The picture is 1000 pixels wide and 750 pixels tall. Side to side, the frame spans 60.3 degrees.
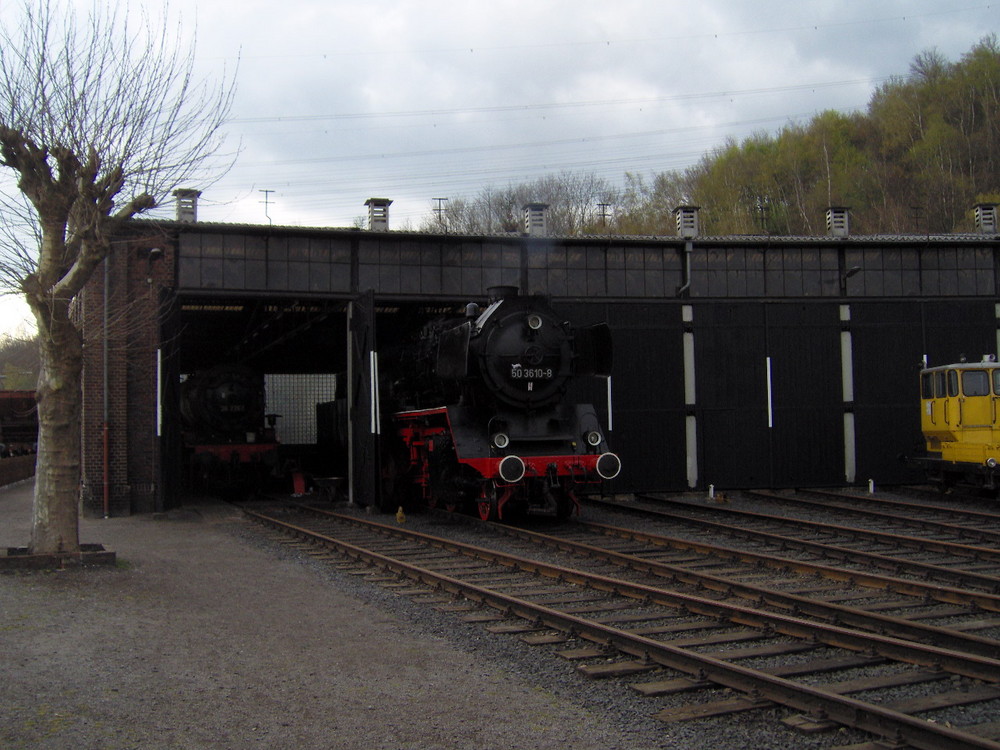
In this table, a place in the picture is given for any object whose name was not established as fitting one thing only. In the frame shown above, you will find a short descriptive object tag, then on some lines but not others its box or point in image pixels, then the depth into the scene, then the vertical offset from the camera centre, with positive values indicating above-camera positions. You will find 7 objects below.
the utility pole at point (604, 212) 49.05 +11.05
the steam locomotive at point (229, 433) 21.05 -0.60
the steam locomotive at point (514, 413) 12.38 -0.14
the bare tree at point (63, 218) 9.55 +2.24
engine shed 16.44 +1.82
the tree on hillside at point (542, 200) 53.53 +12.70
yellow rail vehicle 15.01 -0.48
